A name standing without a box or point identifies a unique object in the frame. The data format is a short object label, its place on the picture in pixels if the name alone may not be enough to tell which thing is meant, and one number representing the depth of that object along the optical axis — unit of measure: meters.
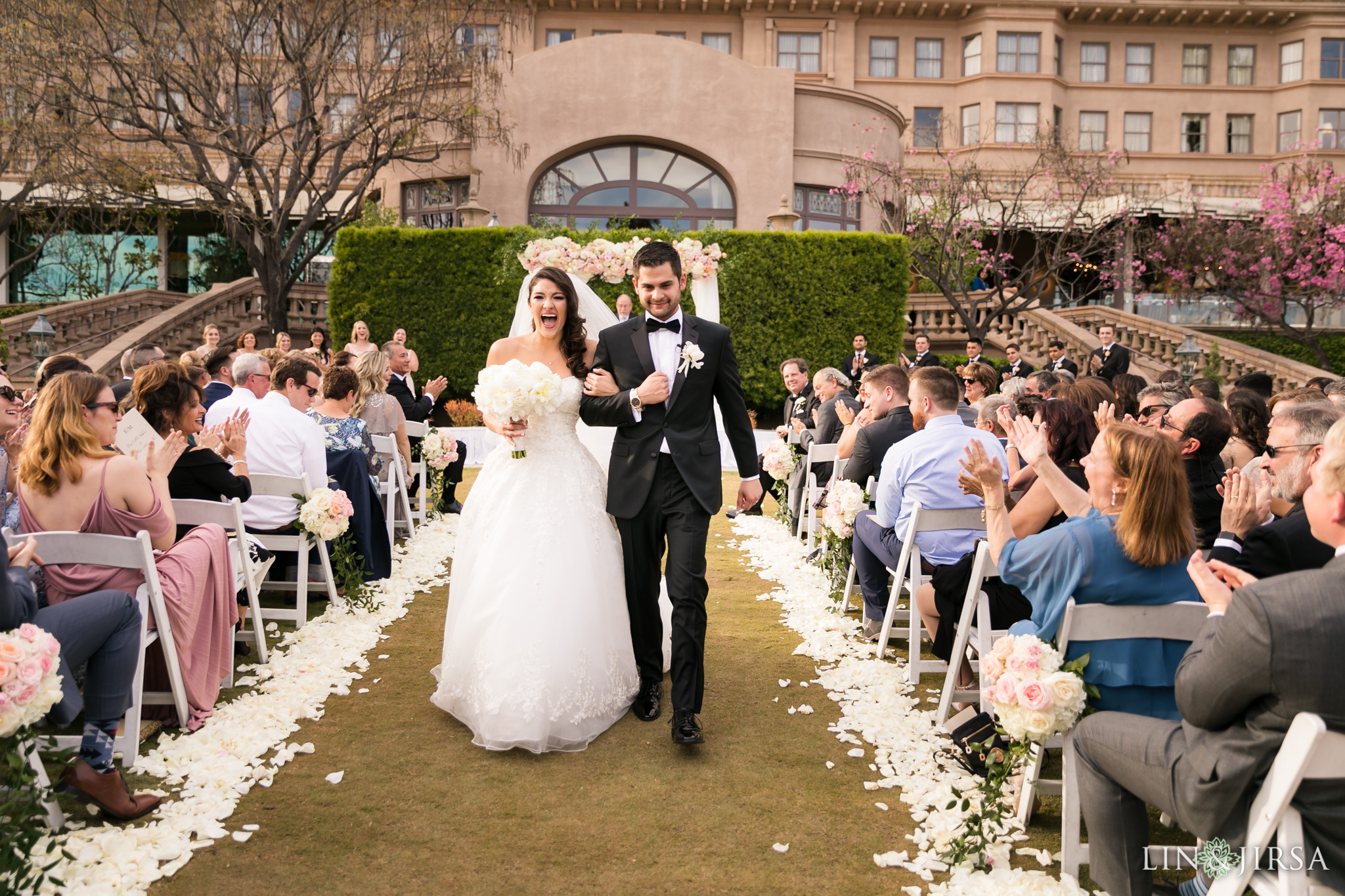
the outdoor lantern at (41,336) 14.55
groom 4.30
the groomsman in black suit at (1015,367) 15.74
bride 4.26
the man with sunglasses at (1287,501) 3.26
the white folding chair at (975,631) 4.20
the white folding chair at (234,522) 4.91
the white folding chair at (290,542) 6.08
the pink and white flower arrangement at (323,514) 6.11
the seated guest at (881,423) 6.45
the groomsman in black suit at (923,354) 16.36
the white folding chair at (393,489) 8.46
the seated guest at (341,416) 7.36
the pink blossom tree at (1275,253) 22.50
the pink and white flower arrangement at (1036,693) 3.04
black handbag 4.02
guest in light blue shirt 5.22
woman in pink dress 3.88
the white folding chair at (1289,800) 2.23
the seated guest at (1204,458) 4.64
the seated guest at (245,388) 6.63
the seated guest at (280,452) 6.27
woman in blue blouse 3.19
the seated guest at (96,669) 3.35
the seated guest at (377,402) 8.48
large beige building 24.36
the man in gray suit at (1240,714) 2.25
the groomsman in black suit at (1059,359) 14.94
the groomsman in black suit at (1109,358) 15.68
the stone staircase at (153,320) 18.89
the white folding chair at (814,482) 8.33
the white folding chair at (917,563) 5.05
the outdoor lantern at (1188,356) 14.24
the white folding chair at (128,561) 3.75
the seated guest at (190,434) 4.66
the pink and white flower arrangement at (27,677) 2.73
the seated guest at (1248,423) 5.46
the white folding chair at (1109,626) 3.13
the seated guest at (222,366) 8.35
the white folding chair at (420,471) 9.91
